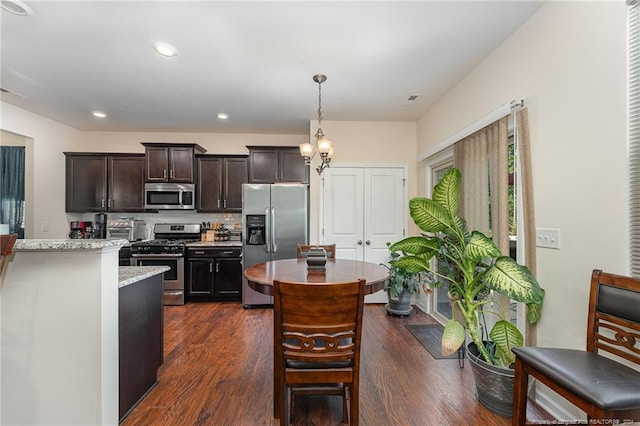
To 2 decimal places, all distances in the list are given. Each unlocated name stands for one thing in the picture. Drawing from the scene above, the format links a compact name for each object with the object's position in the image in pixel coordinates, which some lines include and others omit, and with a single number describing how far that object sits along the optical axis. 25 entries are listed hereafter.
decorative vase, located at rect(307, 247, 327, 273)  2.15
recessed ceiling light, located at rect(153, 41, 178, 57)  2.29
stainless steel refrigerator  4.07
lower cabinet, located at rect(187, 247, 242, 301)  4.20
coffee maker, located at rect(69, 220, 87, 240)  4.43
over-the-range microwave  4.42
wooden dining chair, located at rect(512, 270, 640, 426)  1.06
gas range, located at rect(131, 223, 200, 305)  4.11
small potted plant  3.55
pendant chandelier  2.56
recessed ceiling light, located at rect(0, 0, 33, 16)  1.81
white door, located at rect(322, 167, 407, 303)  4.14
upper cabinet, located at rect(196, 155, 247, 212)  4.53
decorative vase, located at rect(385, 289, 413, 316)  3.65
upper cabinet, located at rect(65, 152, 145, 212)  4.42
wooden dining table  1.69
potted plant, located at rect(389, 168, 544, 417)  1.71
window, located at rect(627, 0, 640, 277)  1.39
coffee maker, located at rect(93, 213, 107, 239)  4.60
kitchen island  1.47
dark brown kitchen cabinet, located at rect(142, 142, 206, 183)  4.37
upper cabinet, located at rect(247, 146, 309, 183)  4.36
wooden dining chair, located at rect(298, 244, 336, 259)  2.93
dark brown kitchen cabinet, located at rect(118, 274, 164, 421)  1.74
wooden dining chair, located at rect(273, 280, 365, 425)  1.34
